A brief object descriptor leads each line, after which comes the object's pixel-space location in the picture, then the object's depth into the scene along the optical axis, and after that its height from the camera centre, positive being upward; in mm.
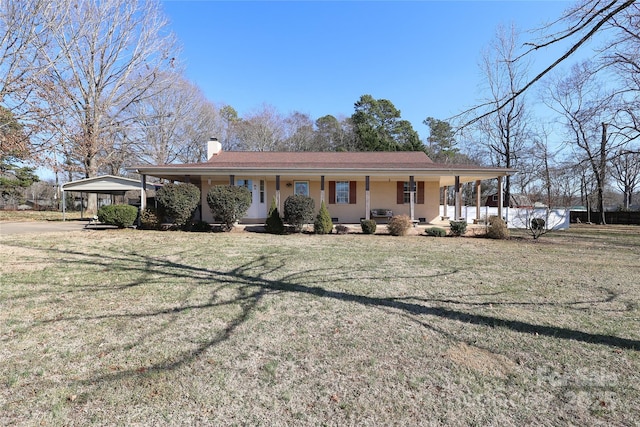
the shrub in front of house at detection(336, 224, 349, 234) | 13879 -598
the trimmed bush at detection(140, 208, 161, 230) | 13416 -100
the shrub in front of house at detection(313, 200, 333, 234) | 13289 -296
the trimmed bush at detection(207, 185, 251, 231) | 12945 +585
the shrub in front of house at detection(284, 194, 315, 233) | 12992 +253
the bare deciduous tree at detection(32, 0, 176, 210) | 17875 +9632
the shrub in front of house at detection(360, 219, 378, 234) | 13391 -433
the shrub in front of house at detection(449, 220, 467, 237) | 13336 -530
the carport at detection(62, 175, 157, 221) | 15656 +1608
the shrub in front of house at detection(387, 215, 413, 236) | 13047 -385
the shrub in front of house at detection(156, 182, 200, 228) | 12758 +665
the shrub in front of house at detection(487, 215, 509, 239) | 12945 -601
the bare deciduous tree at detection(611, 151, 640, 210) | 33844 +3691
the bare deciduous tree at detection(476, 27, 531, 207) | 26073 +6202
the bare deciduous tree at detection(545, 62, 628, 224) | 10452 +4230
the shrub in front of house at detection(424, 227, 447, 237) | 13273 -689
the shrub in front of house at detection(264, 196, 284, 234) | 13250 -287
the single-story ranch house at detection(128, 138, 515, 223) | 14531 +1611
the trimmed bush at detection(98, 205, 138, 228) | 13477 +78
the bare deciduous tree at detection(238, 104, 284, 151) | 32906 +8904
